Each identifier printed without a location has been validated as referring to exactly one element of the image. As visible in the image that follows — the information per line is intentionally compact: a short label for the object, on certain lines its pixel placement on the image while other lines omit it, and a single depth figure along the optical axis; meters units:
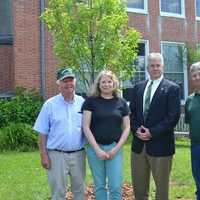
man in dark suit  6.42
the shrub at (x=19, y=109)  17.19
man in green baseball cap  6.20
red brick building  18.66
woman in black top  6.10
